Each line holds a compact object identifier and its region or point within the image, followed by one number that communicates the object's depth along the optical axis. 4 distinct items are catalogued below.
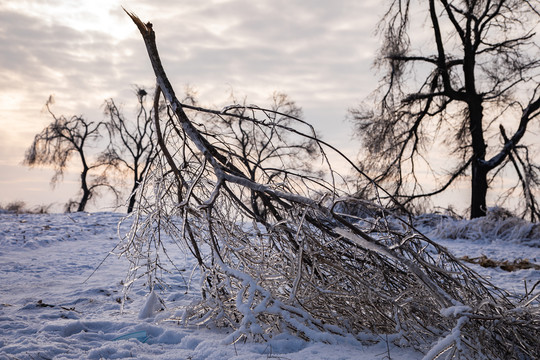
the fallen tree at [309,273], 2.80
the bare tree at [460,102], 13.01
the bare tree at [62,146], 22.70
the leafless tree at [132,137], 22.98
